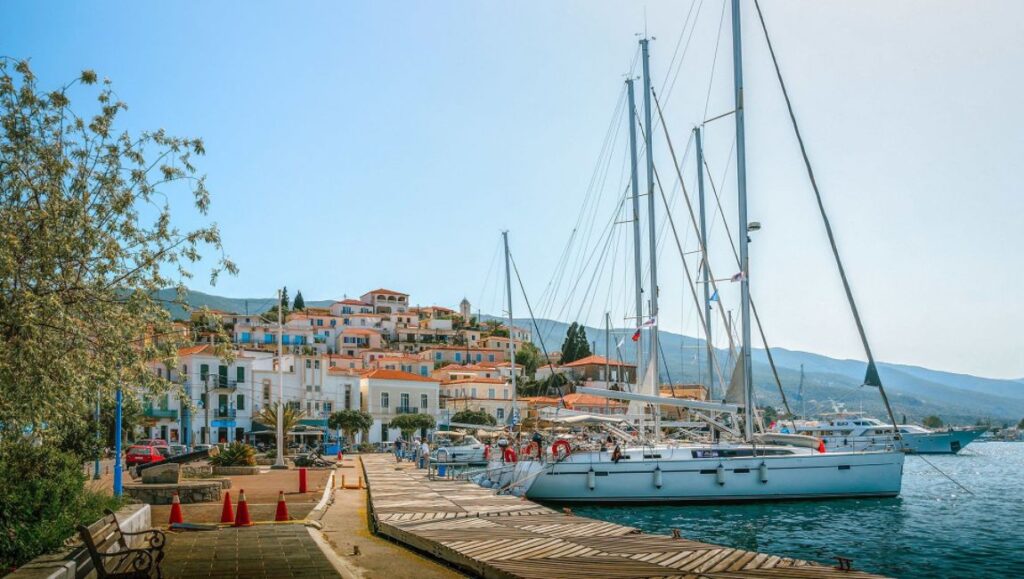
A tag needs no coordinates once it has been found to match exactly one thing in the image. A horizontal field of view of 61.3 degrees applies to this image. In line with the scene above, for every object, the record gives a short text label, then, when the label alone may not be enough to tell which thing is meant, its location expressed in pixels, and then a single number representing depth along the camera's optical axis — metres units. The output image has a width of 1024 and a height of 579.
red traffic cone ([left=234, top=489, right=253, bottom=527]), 17.20
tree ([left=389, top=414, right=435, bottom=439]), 81.75
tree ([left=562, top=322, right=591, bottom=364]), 137.52
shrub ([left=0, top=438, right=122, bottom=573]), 10.45
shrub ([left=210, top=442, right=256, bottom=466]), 38.75
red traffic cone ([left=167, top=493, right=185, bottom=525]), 16.99
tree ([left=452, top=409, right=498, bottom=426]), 85.31
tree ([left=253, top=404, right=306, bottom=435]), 56.89
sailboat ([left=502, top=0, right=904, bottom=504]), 32.03
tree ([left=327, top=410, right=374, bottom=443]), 77.38
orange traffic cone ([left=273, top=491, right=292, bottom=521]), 18.20
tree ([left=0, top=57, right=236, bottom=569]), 11.66
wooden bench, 10.15
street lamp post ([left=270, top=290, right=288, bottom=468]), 39.97
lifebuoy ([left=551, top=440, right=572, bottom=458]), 33.12
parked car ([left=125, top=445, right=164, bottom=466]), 41.97
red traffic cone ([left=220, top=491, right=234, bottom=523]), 17.58
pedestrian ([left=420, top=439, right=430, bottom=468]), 41.88
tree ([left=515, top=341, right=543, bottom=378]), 131.51
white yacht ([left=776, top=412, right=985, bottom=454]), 85.94
